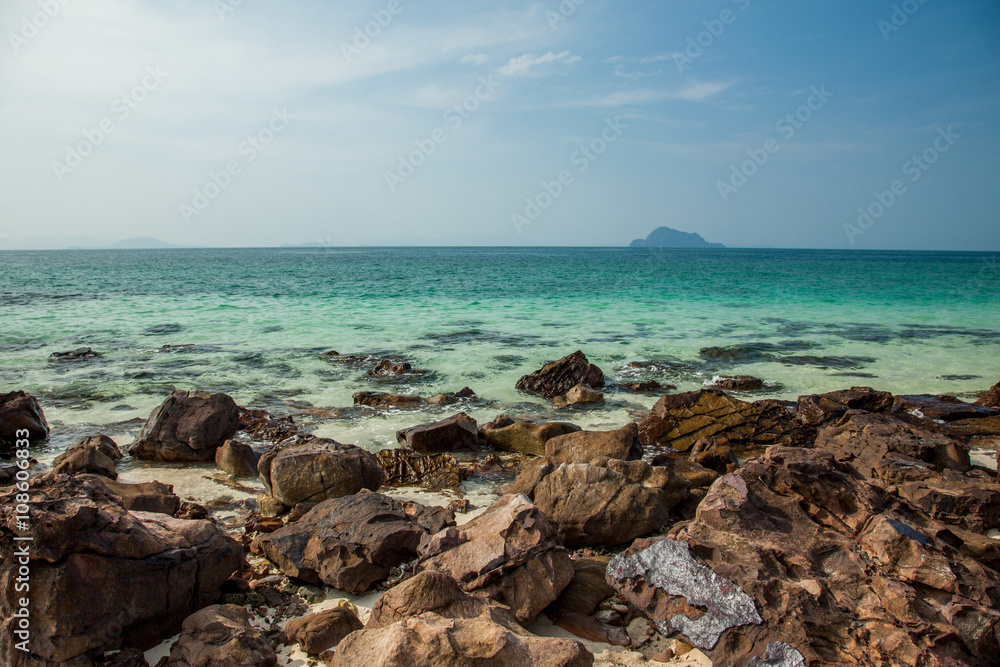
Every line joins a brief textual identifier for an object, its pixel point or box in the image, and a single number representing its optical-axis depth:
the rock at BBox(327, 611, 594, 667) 2.70
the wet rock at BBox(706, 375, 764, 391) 11.20
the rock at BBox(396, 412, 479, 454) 7.55
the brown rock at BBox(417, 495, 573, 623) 3.61
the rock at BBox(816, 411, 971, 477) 6.28
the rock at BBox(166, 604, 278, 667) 3.12
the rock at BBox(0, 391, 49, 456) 7.59
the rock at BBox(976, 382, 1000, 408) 9.39
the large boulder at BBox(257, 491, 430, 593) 4.06
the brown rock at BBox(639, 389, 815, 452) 7.81
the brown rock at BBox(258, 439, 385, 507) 5.50
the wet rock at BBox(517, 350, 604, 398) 10.77
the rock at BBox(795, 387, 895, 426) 8.44
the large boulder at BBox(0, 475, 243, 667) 3.09
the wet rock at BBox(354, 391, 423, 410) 9.73
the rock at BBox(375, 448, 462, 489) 6.46
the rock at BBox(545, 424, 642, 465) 6.48
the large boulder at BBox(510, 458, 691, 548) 4.69
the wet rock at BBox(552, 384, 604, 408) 10.11
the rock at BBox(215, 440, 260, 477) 6.65
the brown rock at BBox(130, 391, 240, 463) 7.16
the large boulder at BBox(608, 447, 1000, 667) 3.13
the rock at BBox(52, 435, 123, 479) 5.95
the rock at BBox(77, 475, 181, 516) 4.82
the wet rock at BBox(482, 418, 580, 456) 7.55
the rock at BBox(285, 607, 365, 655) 3.38
